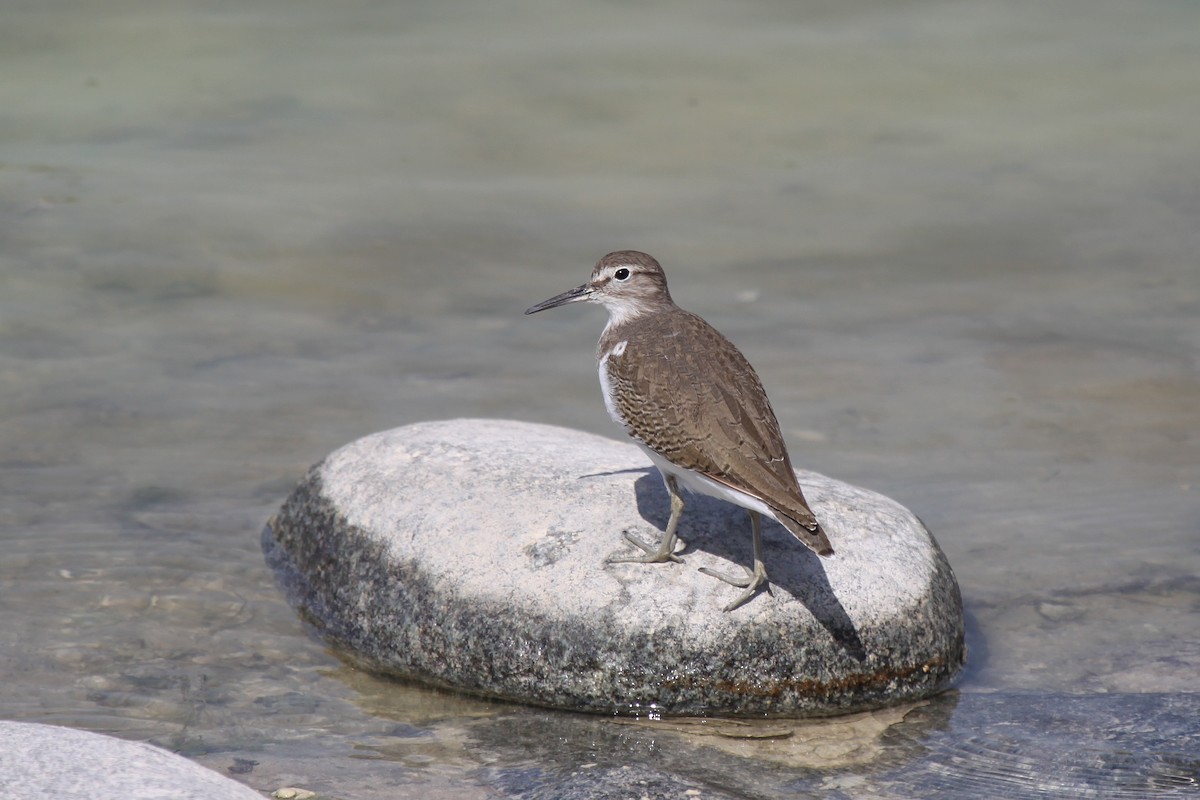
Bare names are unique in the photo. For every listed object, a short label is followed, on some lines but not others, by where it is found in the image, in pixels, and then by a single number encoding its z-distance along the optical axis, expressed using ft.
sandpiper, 38.47
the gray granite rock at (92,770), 28.40
